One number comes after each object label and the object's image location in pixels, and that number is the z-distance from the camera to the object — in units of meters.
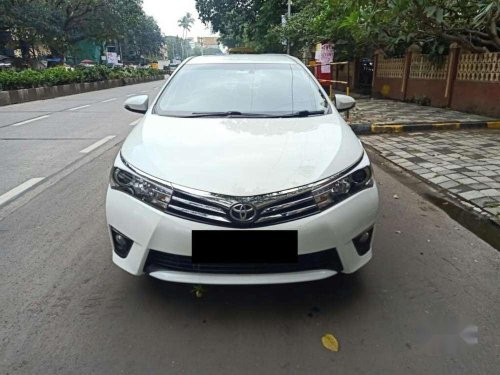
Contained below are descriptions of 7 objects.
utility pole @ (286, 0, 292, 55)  19.75
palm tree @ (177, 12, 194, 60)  112.12
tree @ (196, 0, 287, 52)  24.58
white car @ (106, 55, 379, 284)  2.19
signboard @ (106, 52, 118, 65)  43.30
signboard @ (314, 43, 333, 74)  12.55
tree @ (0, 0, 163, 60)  27.22
